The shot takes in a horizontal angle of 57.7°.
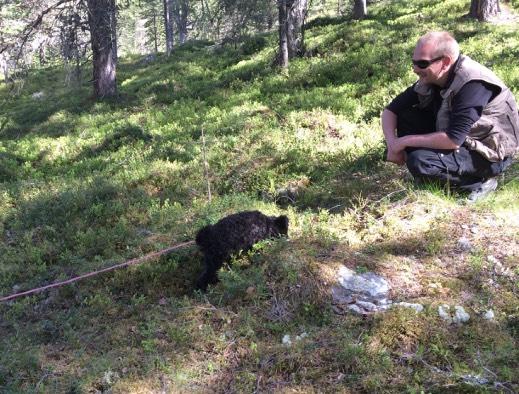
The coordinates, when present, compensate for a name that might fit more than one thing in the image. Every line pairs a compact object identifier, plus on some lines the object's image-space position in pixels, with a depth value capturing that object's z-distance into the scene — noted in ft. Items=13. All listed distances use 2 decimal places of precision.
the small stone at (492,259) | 12.68
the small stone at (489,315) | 10.94
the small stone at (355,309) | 11.73
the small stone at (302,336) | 11.27
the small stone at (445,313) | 10.98
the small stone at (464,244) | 13.37
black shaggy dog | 14.62
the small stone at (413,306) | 11.25
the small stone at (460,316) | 10.96
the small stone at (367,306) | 11.76
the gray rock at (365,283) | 12.26
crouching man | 14.67
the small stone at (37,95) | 59.72
